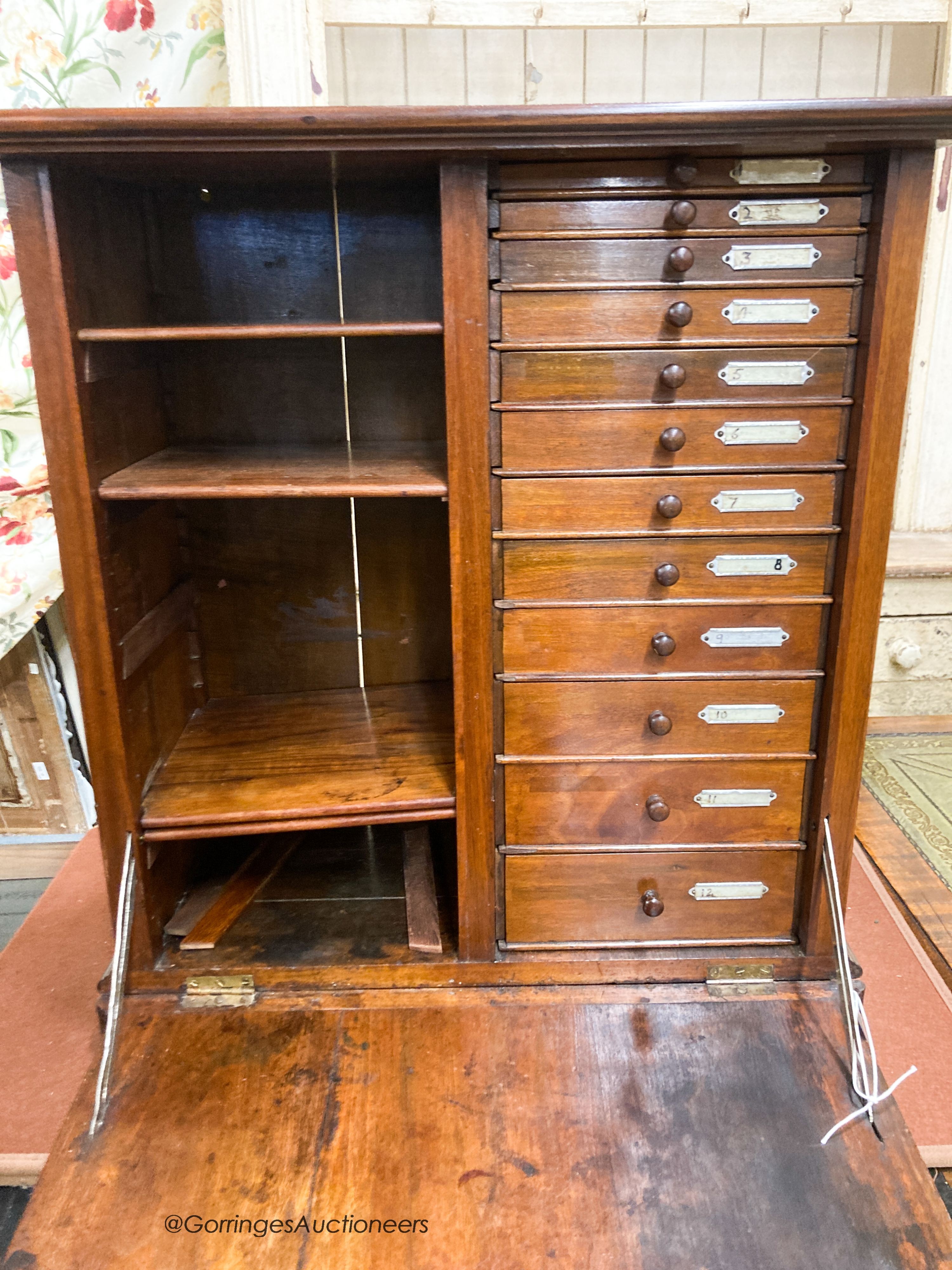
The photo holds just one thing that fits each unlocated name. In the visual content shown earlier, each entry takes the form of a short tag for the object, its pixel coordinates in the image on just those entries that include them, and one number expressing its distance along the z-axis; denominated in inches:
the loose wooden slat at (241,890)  68.8
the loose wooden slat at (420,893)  67.7
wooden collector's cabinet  50.9
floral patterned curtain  75.3
